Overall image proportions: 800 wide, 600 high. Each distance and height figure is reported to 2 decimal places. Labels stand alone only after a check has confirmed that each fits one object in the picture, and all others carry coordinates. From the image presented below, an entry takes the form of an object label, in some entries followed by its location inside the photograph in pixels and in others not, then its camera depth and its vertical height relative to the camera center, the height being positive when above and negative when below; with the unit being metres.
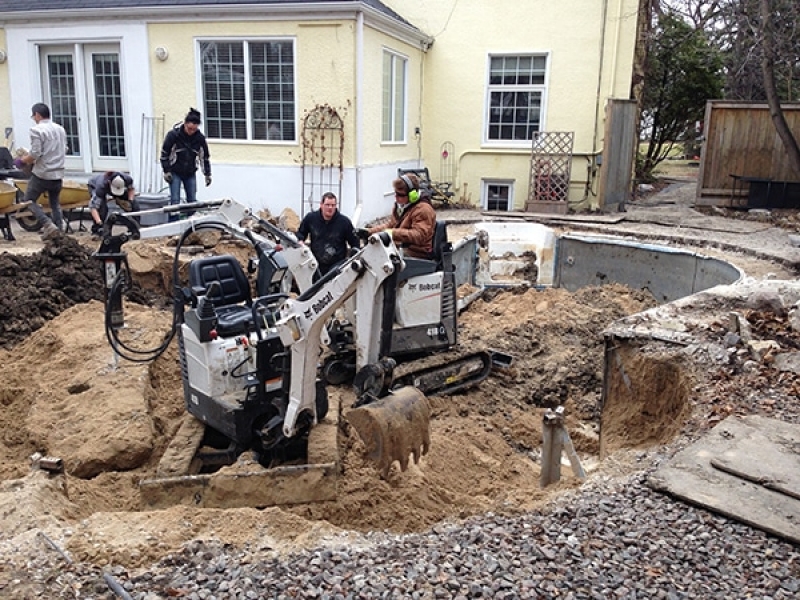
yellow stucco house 12.45 +1.00
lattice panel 15.20 -0.56
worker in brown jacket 6.50 -0.75
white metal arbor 12.52 -0.34
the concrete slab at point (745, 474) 3.71 -1.82
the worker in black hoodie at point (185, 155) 10.66 -0.35
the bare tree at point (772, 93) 12.95 +0.92
